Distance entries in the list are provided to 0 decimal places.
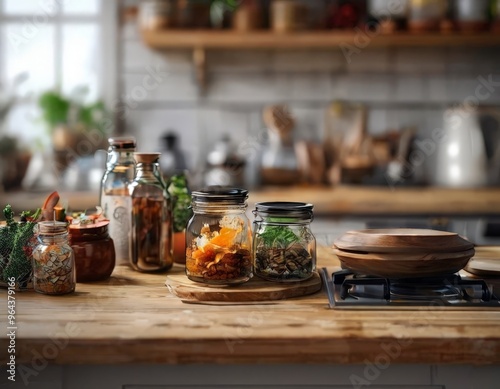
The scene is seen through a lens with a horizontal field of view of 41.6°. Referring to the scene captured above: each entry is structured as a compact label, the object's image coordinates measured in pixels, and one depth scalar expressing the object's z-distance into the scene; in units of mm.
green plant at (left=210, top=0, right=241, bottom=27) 3324
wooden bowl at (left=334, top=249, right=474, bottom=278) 1182
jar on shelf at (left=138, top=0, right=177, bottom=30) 3201
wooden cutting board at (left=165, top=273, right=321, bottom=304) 1170
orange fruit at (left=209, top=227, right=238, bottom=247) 1224
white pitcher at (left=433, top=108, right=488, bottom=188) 3213
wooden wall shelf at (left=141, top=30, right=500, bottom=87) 3242
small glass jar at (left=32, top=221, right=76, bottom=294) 1196
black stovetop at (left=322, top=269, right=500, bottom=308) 1136
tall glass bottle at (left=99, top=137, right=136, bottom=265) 1478
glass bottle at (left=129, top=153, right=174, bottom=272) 1408
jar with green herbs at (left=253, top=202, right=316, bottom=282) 1248
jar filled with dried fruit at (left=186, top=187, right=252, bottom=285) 1219
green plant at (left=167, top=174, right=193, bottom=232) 1529
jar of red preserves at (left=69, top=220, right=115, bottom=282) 1315
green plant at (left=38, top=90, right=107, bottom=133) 3514
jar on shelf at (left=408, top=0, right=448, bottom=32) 3215
